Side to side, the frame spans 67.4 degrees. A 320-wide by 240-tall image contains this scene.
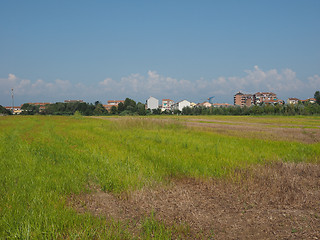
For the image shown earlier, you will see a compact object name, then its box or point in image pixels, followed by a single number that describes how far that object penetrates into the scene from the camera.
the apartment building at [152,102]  168.38
